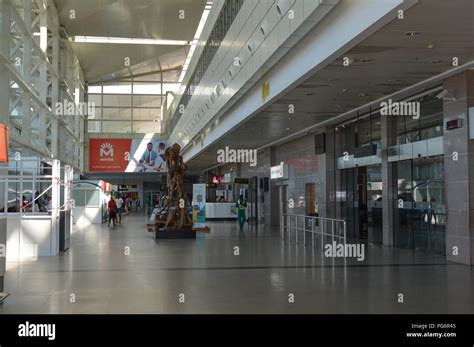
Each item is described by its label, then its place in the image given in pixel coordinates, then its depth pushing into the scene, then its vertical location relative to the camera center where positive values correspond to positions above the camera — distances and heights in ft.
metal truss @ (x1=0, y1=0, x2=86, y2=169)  64.54 +19.11
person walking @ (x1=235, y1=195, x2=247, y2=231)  86.25 -3.22
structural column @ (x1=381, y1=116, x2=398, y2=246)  53.42 +0.41
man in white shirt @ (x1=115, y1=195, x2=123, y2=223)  107.88 -2.40
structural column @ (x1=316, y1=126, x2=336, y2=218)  68.23 +1.60
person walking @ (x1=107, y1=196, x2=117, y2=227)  95.66 -2.95
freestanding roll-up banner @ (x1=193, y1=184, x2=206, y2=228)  77.00 -2.50
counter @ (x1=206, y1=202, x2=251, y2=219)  118.01 -4.15
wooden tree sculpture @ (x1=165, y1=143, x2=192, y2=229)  67.05 -0.06
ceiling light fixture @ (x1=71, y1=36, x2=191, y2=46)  142.31 +41.48
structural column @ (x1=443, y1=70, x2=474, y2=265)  39.11 +1.16
